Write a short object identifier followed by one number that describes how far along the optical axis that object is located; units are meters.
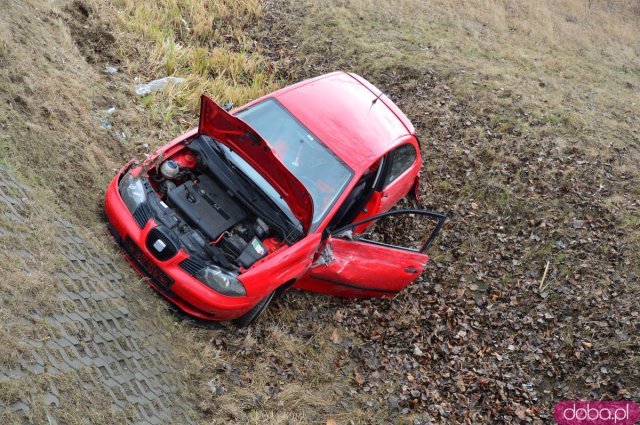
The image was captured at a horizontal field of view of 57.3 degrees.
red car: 5.05
